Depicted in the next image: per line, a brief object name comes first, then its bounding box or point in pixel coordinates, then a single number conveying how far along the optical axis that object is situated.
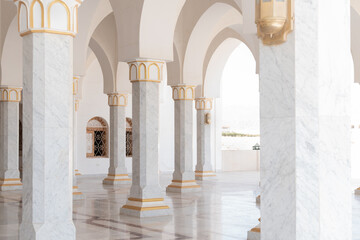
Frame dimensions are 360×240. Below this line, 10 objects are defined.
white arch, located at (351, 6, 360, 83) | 12.18
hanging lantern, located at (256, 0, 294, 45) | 3.20
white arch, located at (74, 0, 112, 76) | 10.27
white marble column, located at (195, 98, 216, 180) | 16.66
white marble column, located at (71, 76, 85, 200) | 10.93
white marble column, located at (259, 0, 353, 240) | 3.19
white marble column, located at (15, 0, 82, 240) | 5.18
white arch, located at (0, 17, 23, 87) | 11.46
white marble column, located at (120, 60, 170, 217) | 8.62
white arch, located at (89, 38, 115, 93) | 15.00
